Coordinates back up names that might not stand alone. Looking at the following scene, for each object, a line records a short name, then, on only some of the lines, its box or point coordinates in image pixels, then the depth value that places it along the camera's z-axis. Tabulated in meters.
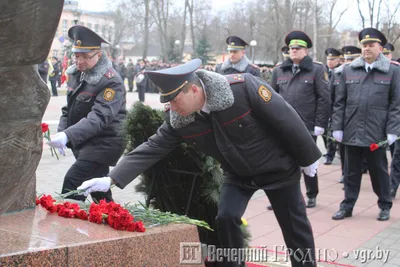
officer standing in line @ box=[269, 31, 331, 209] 7.09
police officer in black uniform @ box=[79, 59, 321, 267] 3.62
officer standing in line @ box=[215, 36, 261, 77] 8.39
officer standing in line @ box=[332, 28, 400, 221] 6.33
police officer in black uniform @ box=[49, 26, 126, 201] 5.10
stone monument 1.76
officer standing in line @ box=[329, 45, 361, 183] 10.57
